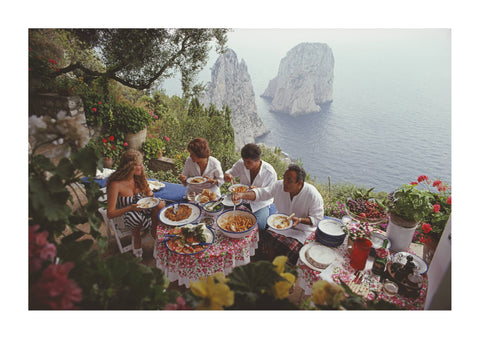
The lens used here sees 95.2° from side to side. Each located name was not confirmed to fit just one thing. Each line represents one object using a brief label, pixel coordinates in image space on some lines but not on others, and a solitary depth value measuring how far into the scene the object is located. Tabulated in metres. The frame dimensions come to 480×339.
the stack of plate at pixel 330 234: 2.18
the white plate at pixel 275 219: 2.52
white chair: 3.31
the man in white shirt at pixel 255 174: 3.35
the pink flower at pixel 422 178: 2.82
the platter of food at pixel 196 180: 3.47
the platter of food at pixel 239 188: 3.31
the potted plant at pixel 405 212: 2.08
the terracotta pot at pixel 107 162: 5.13
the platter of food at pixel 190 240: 2.20
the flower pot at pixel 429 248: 2.45
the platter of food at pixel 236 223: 2.38
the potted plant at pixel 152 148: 6.09
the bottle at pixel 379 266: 1.89
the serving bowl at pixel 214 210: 2.85
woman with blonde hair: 2.88
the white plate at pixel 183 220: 2.56
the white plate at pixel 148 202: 2.85
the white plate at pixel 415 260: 1.92
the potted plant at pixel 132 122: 5.28
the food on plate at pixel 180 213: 2.65
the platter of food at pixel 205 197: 3.01
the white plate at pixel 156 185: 3.91
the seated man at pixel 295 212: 2.68
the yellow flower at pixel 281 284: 1.00
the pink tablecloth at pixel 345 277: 1.69
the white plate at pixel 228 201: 3.03
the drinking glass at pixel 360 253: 1.89
